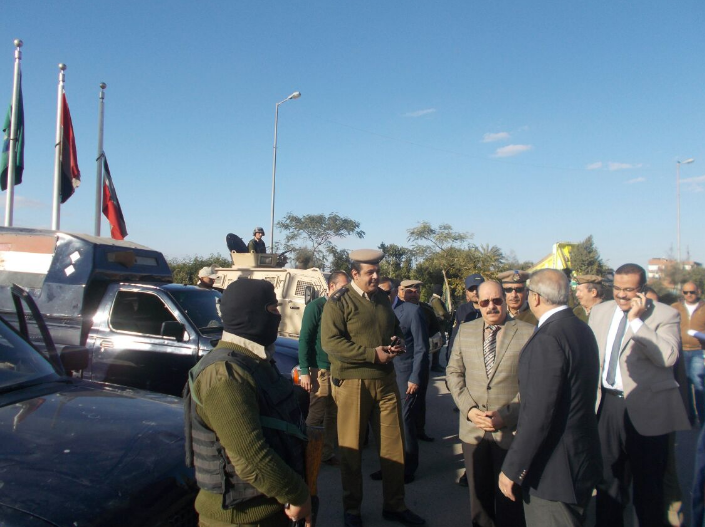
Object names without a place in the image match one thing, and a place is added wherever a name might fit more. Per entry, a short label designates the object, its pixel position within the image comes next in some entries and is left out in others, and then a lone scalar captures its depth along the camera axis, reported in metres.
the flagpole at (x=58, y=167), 12.20
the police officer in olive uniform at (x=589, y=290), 5.02
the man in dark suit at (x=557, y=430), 2.40
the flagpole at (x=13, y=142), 11.44
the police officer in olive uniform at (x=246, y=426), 1.81
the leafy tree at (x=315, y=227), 29.61
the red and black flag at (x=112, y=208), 13.16
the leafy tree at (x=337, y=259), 26.05
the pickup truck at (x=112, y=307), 5.24
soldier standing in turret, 11.84
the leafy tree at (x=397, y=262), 18.28
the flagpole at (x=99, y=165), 12.87
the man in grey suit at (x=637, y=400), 3.25
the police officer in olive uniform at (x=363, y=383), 3.70
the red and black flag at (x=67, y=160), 12.49
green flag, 11.80
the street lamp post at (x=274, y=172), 19.39
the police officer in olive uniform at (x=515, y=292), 4.66
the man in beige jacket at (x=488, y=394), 3.11
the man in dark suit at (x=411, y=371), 4.58
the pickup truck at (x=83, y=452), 1.92
